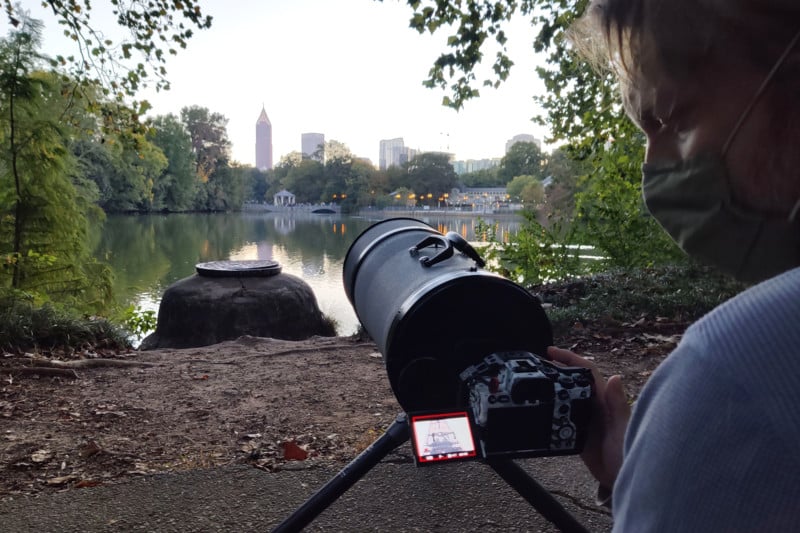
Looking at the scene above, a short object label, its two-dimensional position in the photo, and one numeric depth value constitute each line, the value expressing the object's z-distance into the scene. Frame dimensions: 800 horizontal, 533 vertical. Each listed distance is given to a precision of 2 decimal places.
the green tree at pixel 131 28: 5.96
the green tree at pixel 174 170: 57.41
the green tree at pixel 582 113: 5.85
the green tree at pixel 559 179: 28.06
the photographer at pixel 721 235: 0.45
